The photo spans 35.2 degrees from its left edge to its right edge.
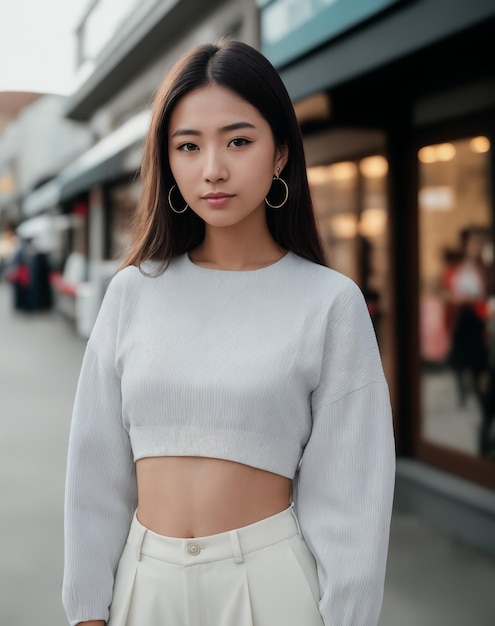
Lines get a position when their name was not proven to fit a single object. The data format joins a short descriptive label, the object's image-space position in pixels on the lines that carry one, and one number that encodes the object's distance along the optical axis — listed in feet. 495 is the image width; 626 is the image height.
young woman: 4.78
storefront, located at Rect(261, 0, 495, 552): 14.65
